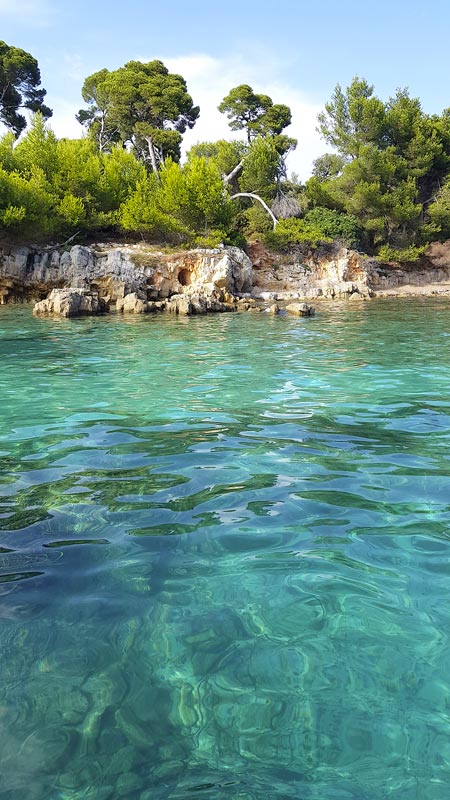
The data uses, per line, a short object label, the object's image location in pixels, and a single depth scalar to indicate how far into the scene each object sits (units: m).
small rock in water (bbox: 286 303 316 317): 20.67
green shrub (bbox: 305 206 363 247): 37.91
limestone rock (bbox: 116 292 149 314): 22.45
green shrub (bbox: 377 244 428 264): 38.47
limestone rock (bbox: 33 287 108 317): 20.12
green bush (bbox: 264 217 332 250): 36.38
